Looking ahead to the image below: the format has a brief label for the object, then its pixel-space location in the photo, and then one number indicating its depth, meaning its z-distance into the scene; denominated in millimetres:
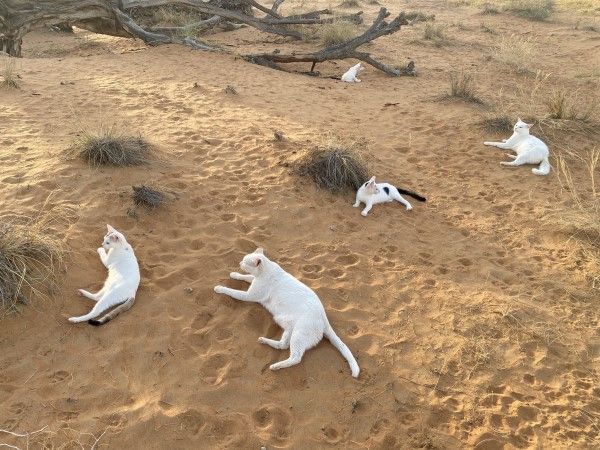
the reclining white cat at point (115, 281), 3553
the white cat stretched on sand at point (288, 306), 3406
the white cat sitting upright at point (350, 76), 9914
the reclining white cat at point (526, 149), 6527
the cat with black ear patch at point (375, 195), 5352
